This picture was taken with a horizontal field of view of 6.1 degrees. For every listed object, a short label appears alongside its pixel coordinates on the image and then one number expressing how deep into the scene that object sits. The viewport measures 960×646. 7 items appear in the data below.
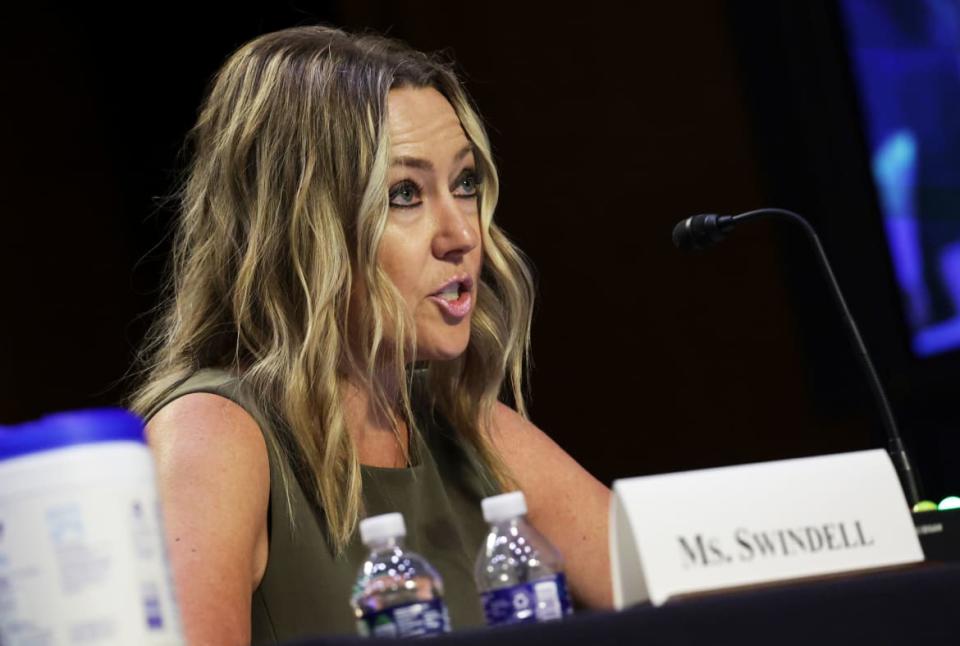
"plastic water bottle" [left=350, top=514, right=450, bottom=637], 5.46
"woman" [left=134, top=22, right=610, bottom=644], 5.81
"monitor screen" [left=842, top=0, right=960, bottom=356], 6.82
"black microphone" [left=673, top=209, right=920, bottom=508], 5.88
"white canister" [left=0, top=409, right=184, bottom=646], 4.04
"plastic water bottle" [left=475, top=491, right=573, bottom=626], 5.49
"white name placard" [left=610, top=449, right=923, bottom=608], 5.37
